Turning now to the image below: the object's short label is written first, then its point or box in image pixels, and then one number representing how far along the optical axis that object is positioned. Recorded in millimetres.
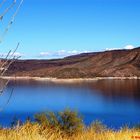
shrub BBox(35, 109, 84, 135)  12702
